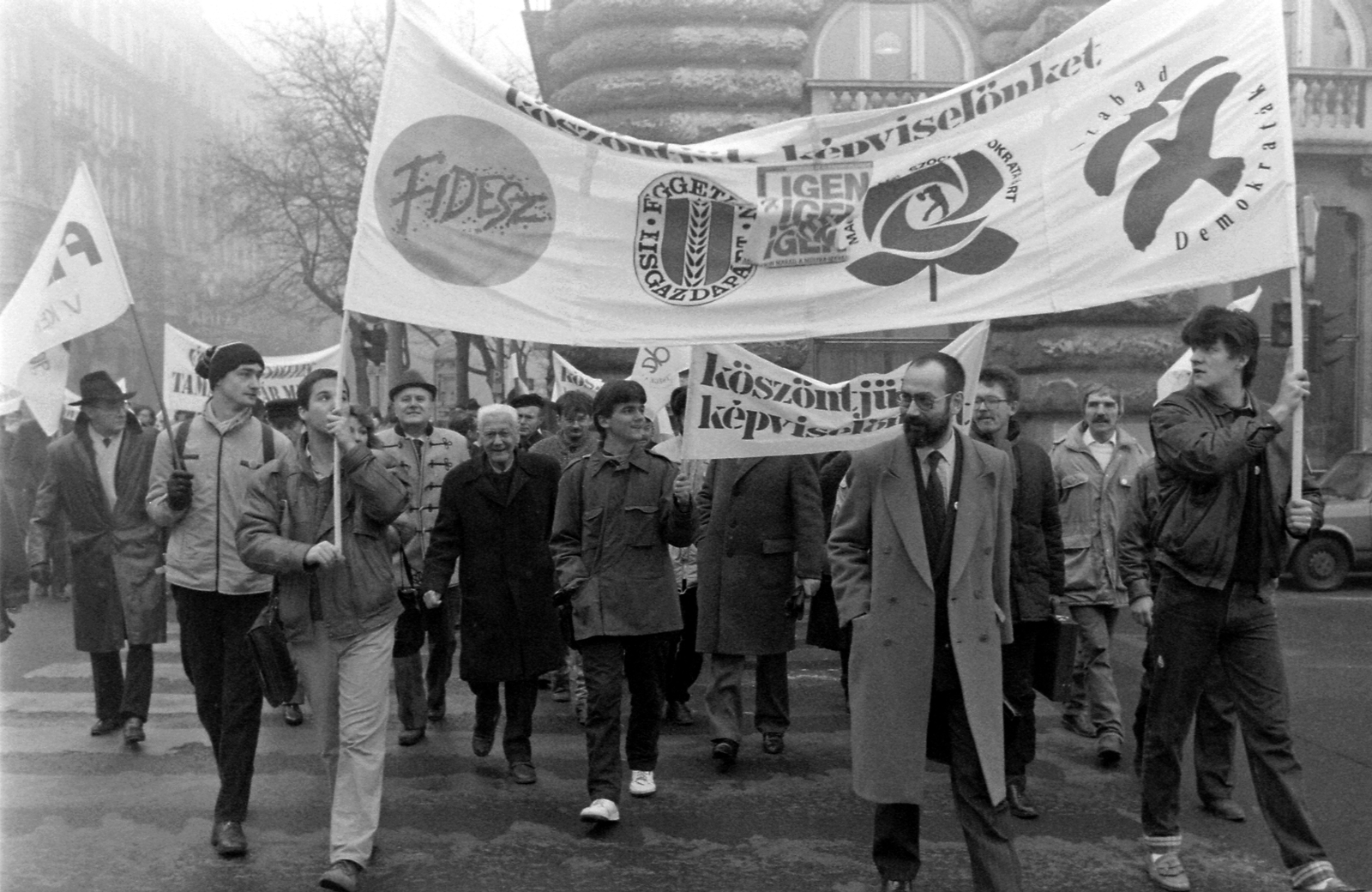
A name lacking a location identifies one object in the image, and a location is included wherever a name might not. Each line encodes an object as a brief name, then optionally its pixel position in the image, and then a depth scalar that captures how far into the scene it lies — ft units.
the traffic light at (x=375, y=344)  50.47
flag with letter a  20.71
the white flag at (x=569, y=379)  40.04
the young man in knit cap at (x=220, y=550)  17.94
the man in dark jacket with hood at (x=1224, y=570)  15.29
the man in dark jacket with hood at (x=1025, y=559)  19.06
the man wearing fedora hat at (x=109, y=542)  24.29
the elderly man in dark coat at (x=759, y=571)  22.70
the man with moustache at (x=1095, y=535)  22.94
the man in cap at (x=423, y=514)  23.97
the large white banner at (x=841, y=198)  16.31
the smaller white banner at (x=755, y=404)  19.21
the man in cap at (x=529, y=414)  32.01
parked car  44.75
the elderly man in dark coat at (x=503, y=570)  21.18
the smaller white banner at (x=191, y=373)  43.80
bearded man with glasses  14.44
